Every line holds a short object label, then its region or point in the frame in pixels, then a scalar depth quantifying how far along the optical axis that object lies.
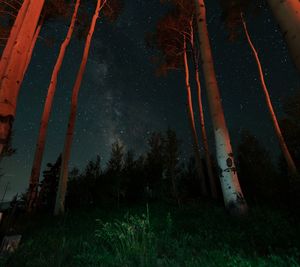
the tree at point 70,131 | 8.85
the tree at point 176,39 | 15.41
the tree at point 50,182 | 12.91
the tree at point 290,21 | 2.28
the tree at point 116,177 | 13.44
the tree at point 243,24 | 13.60
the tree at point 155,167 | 14.25
